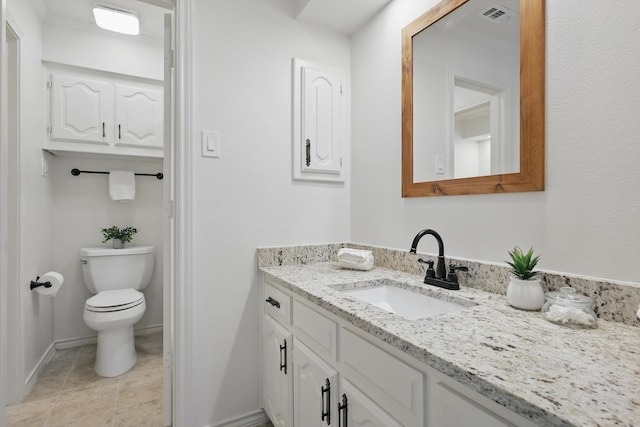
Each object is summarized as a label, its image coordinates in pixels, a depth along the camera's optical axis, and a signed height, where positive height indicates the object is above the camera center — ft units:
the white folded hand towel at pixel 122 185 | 8.39 +0.66
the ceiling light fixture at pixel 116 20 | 6.88 +4.31
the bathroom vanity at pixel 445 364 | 1.64 -0.97
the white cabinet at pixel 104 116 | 7.46 +2.36
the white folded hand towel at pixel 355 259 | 4.91 -0.78
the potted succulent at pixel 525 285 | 2.96 -0.72
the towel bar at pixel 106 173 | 8.16 +0.99
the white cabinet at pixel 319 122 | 5.62 +1.61
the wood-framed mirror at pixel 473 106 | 3.34 +1.31
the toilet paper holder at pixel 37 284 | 6.53 -1.57
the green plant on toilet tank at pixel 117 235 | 8.30 -0.67
